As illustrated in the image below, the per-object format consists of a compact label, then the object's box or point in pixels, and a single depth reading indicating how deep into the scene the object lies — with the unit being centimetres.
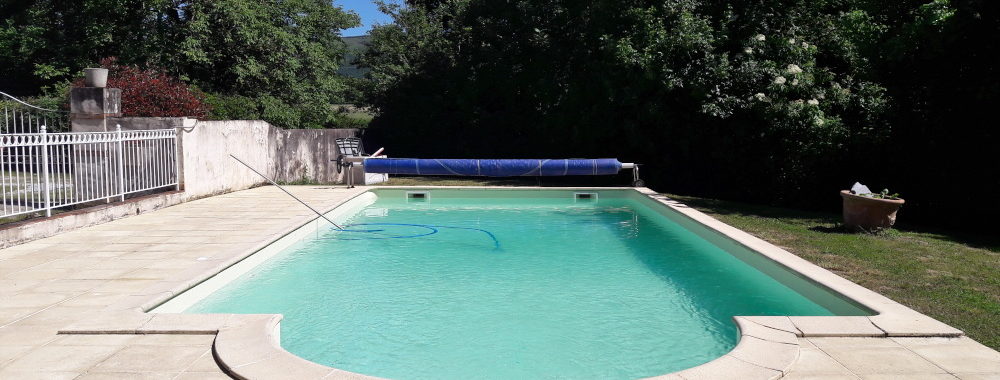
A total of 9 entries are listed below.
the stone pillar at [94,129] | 910
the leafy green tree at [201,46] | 1853
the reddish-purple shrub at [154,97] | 1305
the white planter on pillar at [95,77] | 1012
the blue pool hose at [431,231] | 953
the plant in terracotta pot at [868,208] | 838
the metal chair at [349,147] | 1599
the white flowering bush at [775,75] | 1162
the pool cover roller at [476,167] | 1453
